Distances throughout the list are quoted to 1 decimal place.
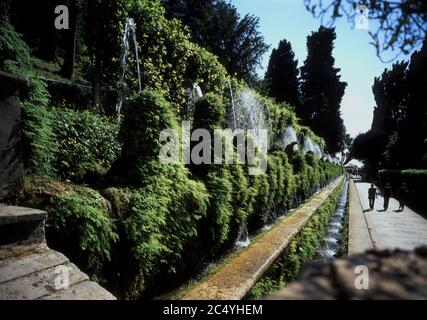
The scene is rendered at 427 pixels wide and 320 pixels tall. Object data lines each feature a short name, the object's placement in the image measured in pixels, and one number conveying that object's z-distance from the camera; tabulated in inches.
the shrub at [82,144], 205.3
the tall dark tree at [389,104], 2054.6
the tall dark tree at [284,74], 1884.8
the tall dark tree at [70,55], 693.3
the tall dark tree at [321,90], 2071.9
